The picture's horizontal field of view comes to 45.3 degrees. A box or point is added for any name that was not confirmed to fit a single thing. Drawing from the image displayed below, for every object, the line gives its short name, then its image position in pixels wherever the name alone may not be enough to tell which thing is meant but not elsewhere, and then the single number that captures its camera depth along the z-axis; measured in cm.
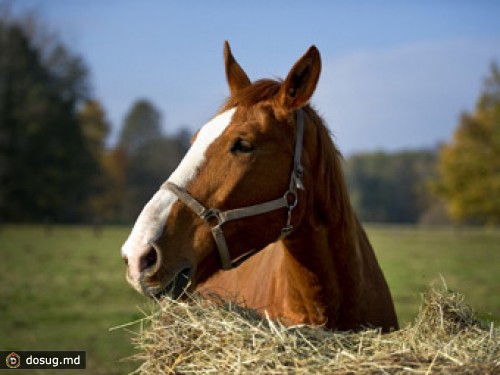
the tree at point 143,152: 5647
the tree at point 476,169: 3878
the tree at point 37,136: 4588
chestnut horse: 308
